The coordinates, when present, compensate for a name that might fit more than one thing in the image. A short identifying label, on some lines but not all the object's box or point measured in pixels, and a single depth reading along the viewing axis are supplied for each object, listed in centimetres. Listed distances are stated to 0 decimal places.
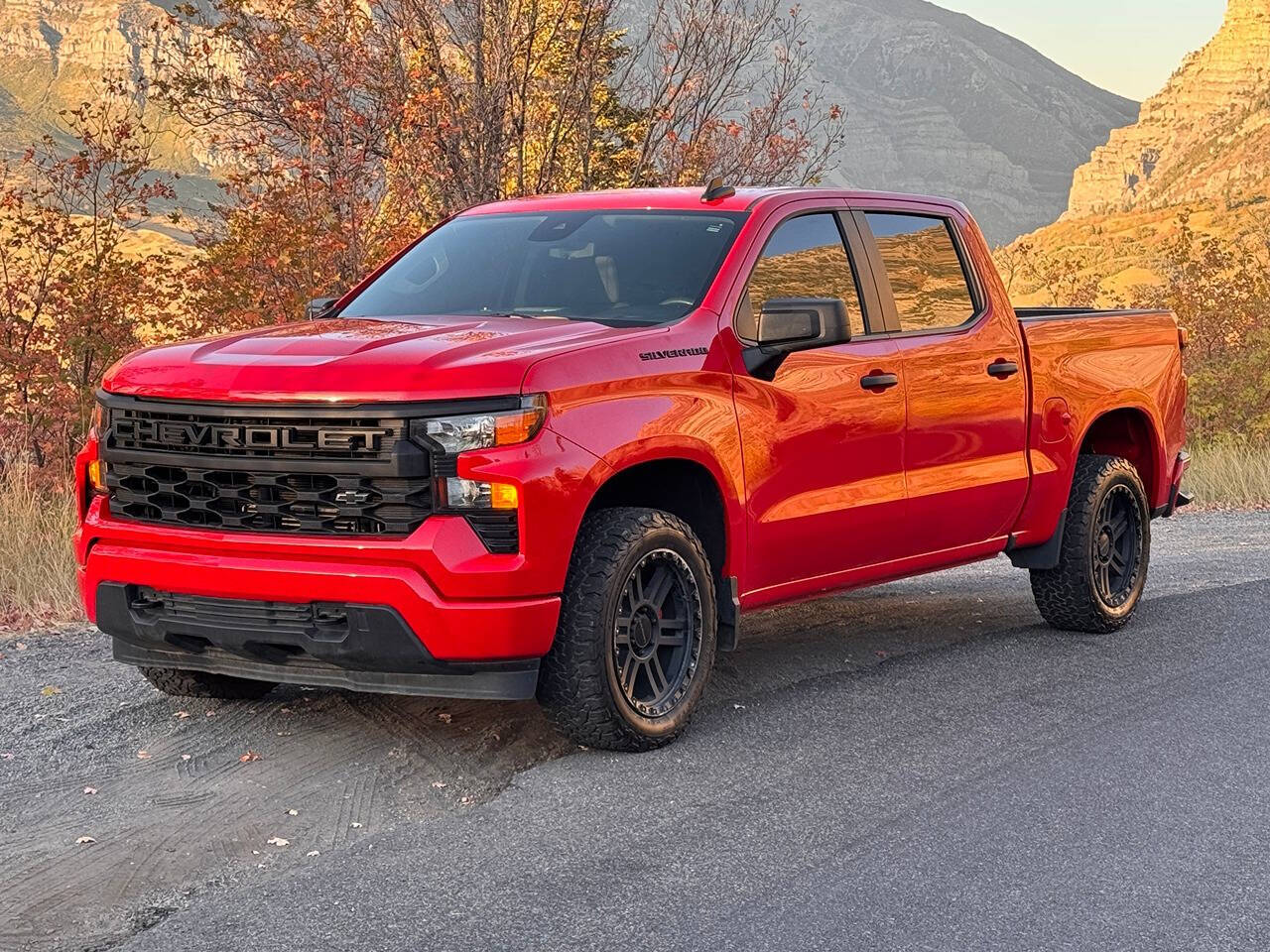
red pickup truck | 509
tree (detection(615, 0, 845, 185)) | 1670
